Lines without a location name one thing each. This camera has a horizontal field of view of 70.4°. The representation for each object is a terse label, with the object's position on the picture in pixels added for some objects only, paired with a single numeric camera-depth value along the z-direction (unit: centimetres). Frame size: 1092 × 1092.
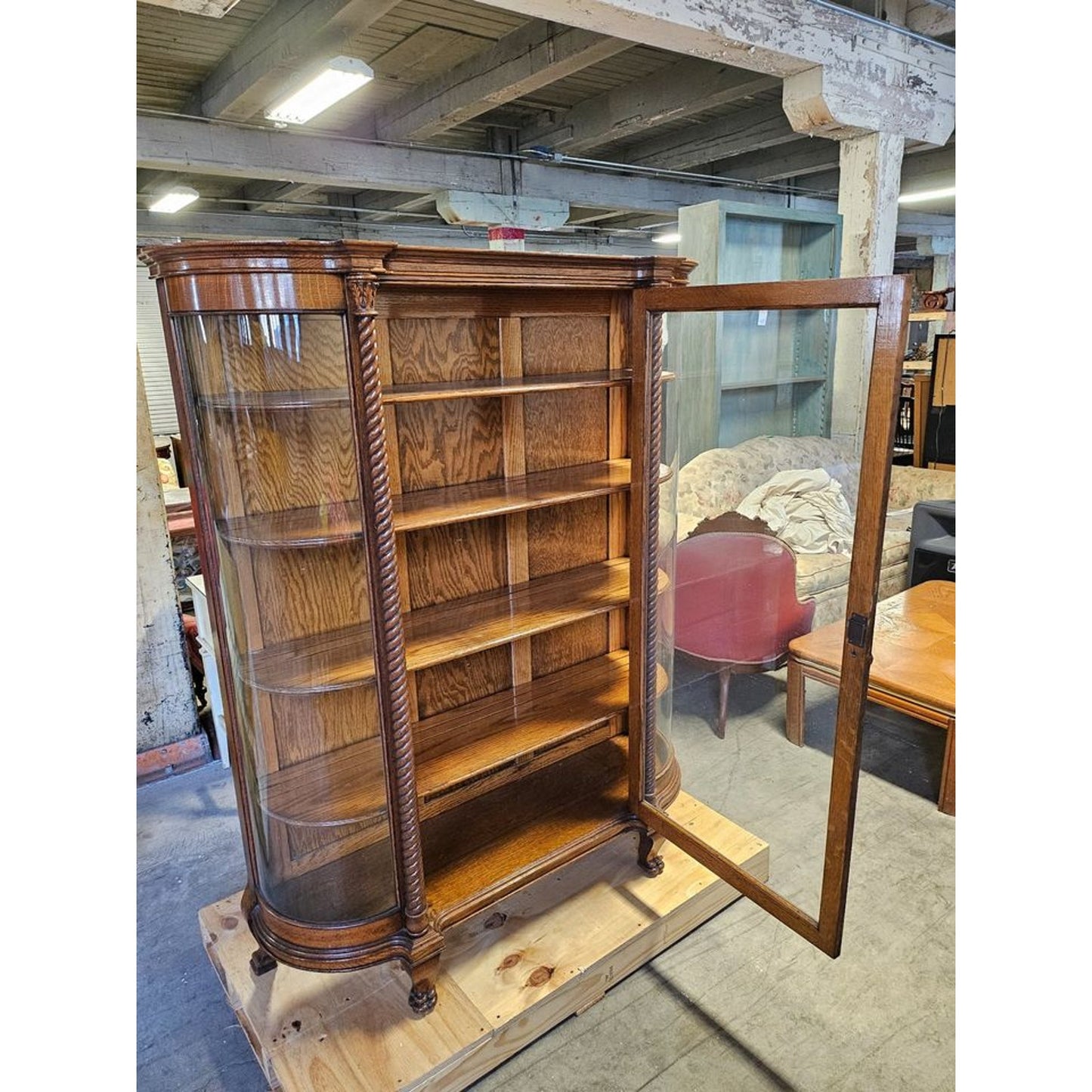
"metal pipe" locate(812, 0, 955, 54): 305
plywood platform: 154
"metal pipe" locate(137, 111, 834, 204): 446
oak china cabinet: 138
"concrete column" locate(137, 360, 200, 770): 260
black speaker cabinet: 358
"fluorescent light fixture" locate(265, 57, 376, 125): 305
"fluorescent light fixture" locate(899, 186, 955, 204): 649
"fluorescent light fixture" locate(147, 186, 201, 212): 545
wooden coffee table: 238
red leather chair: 235
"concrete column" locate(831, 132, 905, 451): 362
